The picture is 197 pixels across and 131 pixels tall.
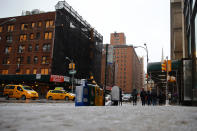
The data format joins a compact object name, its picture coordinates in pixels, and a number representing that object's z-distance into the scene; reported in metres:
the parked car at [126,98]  38.71
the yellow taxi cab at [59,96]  29.55
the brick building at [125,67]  127.81
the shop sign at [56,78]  40.33
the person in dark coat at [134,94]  20.20
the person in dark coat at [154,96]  22.68
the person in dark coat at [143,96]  20.88
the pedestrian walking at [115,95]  18.23
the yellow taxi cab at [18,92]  23.38
